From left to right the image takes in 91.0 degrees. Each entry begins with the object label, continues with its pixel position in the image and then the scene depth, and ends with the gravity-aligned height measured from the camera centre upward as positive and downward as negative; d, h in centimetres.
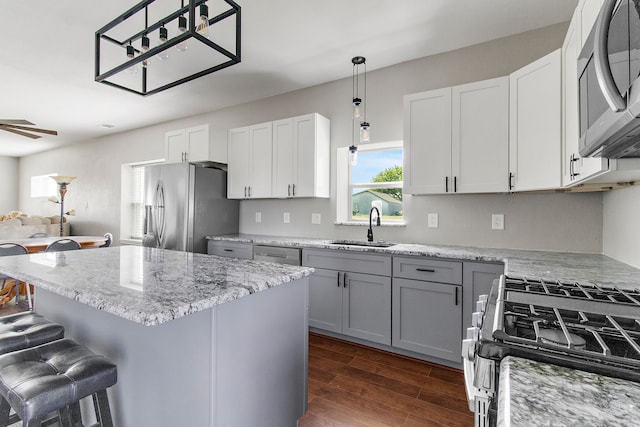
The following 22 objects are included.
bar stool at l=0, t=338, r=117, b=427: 98 -56
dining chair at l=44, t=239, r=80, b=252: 350 -39
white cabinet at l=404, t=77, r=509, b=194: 241 +63
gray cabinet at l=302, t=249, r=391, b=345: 265 -71
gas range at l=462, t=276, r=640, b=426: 62 -29
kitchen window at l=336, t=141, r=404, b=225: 329 +34
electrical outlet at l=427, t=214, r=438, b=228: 296 -4
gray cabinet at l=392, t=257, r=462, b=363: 235 -71
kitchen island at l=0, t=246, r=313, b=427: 115 -51
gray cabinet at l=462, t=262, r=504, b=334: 223 -47
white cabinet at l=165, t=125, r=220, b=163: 411 +91
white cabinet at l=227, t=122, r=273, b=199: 363 +62
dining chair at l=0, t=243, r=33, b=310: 323 -44
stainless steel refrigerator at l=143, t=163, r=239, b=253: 362 +8
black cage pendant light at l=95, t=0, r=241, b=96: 149 +149
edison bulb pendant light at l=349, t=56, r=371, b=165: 305 +131
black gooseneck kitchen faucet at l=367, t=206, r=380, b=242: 308 -18
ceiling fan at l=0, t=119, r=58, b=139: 368 +103
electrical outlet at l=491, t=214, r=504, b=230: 267 -4
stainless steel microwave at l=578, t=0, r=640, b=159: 71 +36
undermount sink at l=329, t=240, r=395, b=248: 291 -27
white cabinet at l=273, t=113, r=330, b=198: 331 +63
